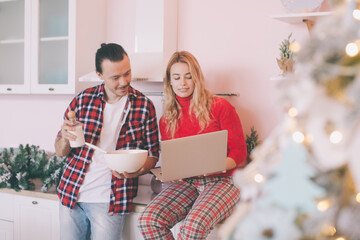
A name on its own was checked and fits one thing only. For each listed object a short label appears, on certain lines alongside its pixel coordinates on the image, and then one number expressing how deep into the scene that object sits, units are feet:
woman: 6.24
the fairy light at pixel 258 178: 1.85
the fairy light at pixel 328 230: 1.73
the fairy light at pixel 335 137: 1.64
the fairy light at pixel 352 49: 1.64
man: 6.90
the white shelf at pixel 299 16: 6.59
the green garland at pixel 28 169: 8.38
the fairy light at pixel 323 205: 1.69
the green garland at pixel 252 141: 7.79
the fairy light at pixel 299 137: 1.78
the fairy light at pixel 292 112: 1.83
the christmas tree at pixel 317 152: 1.63
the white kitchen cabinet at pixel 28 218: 8.07
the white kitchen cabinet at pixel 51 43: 8.51
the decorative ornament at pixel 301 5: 6.73
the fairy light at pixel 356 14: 1.74
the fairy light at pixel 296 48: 1.80
